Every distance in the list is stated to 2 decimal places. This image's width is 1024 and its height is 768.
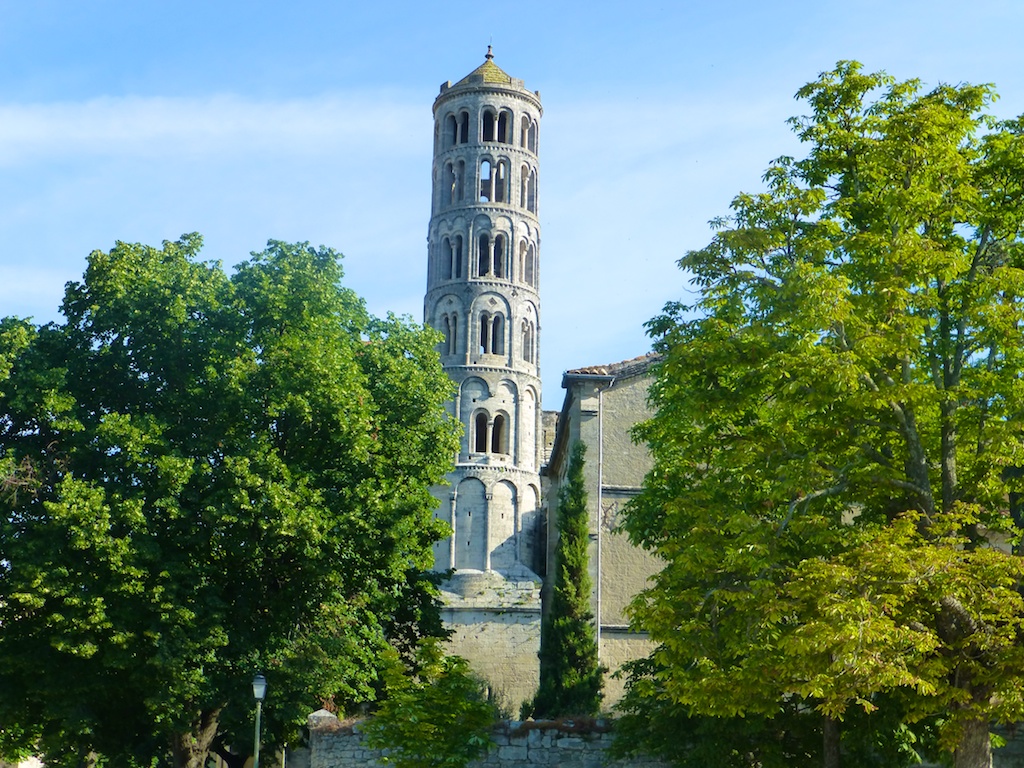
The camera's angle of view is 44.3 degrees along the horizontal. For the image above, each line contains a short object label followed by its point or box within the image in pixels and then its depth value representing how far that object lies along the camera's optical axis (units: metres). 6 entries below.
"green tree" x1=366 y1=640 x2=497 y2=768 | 22.42
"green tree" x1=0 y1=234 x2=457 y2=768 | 23.02
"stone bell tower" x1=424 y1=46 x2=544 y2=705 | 51.66
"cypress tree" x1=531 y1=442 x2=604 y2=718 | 36.16
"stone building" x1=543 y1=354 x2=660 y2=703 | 38.00
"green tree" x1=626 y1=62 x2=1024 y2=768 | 15.62
